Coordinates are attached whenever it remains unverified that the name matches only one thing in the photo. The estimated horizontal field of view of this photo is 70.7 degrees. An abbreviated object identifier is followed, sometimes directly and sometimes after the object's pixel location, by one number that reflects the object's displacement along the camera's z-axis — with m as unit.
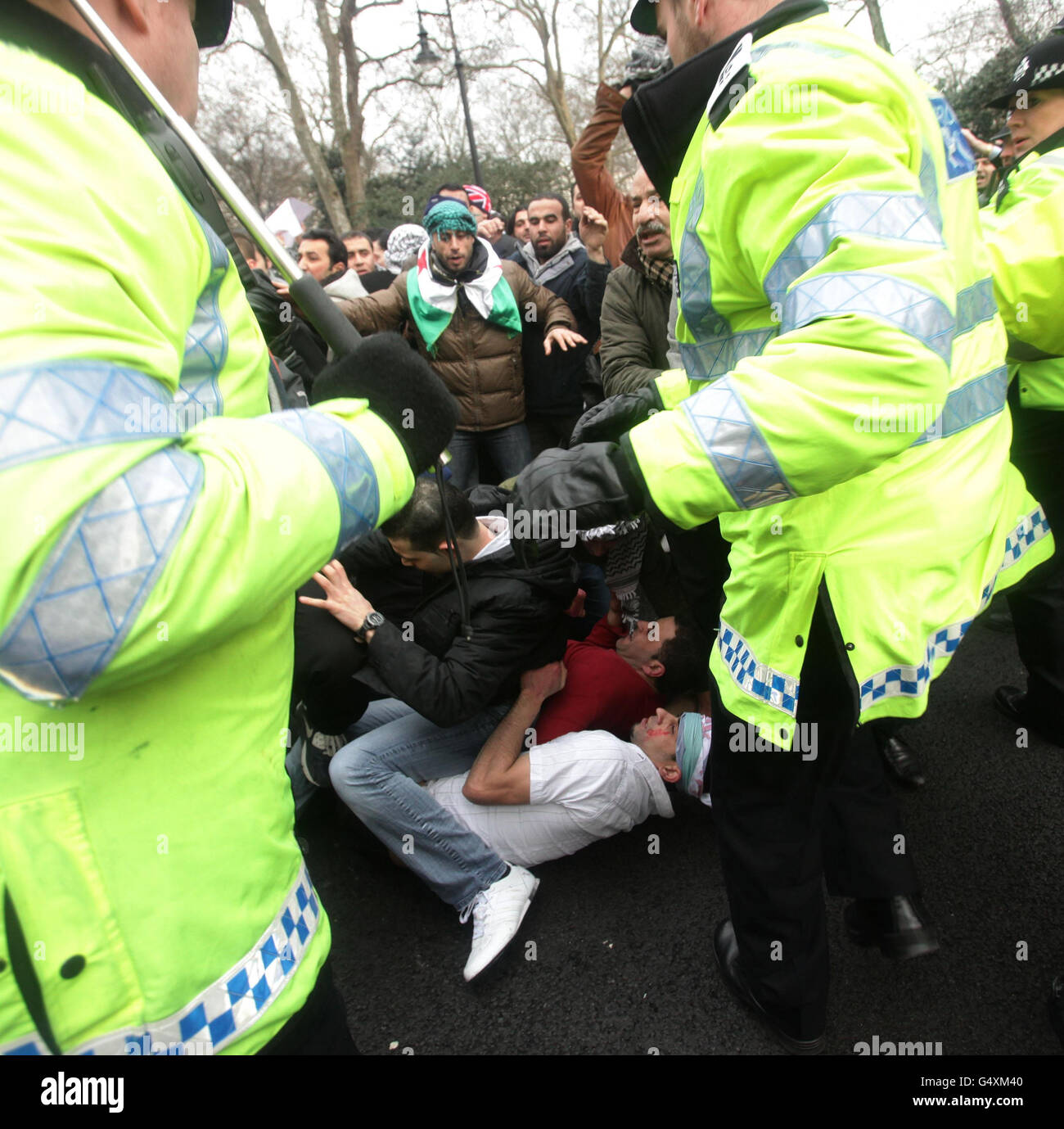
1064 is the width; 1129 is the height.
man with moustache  3.22
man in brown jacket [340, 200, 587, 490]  3.77
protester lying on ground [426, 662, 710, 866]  2.25
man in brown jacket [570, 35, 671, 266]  2.66
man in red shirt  2.49
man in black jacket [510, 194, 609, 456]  4.08
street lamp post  12.48
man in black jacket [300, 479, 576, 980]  2.13
